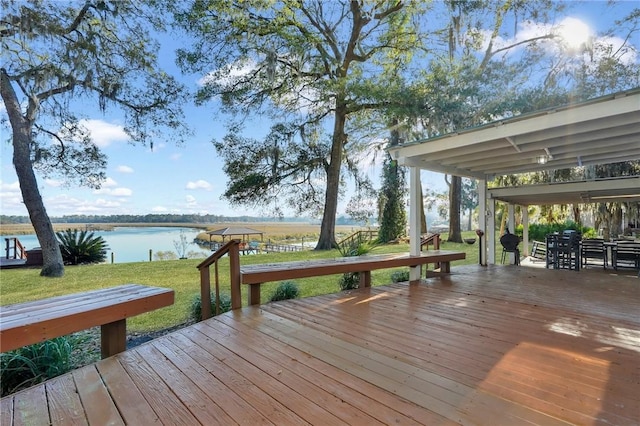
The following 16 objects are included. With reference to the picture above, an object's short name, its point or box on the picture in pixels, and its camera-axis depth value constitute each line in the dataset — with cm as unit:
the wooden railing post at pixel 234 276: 390
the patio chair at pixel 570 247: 687
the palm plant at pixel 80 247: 1016
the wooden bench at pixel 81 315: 204
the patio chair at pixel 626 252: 650
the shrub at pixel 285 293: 497
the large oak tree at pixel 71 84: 816
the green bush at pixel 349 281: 578
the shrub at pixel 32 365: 266
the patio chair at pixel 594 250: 704
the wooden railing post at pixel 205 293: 377
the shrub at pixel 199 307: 443
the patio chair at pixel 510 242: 775
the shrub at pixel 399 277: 650
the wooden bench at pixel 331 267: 403
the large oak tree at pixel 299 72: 1089
